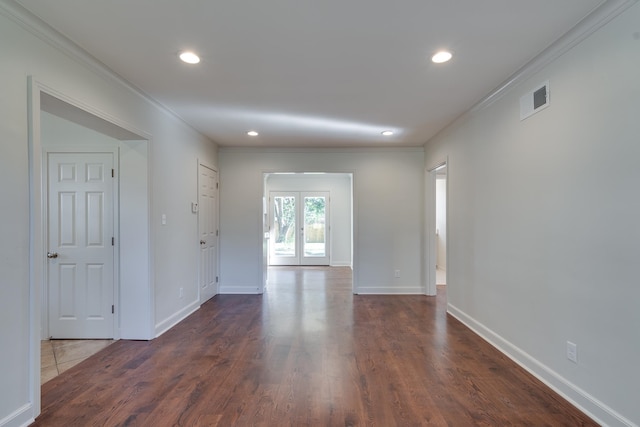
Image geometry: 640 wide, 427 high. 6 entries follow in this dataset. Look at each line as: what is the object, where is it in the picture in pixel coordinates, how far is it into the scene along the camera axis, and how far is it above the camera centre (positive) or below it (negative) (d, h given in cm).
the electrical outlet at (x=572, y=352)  207 -95
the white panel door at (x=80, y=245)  319 -32
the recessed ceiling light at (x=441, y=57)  230 +120
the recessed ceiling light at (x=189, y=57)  231 +120
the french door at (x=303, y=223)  831 -26
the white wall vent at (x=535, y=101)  234 +90
